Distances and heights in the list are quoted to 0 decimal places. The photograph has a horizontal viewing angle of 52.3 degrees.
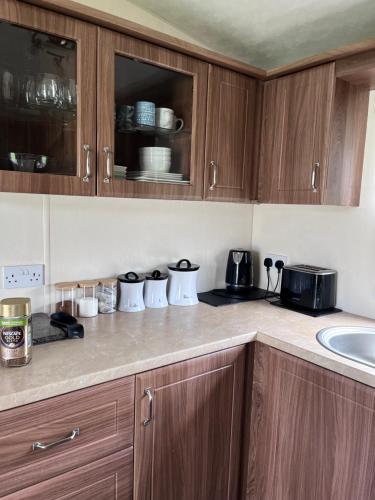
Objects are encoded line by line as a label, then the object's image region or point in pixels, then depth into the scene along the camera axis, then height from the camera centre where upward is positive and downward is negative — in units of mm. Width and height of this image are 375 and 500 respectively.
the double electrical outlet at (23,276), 1457 -303
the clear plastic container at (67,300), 1581 -414
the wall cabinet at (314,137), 1524 +303
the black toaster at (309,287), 1721 -356
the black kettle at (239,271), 2029 -340
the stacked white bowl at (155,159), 1487 +175
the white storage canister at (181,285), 1816 -384
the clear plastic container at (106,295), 1646 -404
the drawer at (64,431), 968 -633
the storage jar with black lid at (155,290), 1745 -395
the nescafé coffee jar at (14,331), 1058 -373
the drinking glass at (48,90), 1271 +363
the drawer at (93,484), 1030 -804
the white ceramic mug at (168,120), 1525 +336
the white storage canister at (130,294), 1669 -400
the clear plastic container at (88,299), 1574 -409
